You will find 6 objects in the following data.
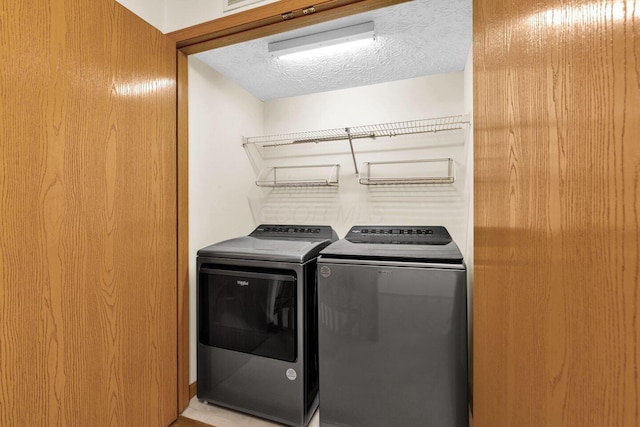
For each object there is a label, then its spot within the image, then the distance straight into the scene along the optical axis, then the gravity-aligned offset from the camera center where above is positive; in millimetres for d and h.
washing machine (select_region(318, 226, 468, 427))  1327 -626
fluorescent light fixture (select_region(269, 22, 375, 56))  1576 +1049
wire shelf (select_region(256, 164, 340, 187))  2361 +351
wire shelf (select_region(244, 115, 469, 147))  2041 +668
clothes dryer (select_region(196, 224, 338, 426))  1541 -675
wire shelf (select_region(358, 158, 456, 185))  2088 +336
